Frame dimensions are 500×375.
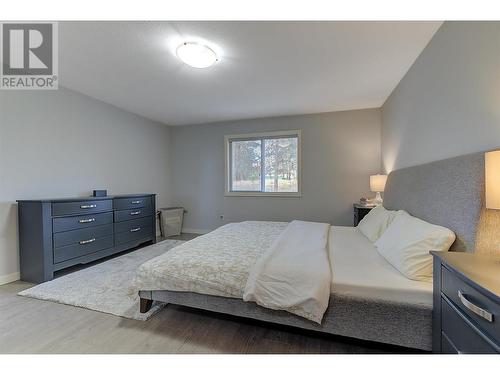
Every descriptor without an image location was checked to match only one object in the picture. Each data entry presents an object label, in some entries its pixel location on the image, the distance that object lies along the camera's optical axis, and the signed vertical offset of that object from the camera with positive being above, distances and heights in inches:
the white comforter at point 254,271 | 51.6 -23.8
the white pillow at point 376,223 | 85.0 -16.6
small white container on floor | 173.2 -29.5
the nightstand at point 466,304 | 29.0 -19.1
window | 166.2 +17.5
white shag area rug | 72.8 -41.6
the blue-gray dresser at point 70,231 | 92.7 -22.8
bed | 48.5 -24.7
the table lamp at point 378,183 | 123.5 +0.9
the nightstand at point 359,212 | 128.4 -16.9
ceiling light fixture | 77.7 +50.2
